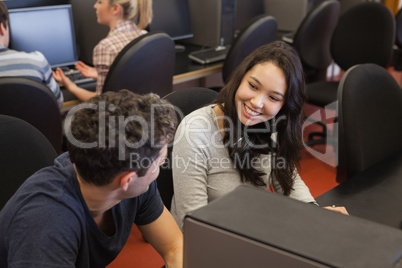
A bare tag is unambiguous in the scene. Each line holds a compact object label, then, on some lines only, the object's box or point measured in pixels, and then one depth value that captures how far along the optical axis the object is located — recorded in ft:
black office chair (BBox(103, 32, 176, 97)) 6.87
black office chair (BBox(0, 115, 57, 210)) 4.01
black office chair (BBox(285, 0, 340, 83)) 9.89
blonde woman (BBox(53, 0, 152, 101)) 7.96
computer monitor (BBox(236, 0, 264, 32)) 12.03
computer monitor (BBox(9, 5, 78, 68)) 8.48
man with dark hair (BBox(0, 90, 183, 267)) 2.87
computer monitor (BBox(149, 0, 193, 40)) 10.50
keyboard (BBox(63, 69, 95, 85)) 8.60
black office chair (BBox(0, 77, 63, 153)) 5.70
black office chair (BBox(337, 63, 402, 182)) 5.39
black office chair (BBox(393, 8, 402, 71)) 12.42
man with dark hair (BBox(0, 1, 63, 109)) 6.83
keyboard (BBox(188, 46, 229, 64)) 9.88
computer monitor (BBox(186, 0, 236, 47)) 10.86
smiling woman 4.39
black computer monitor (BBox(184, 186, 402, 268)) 1.66
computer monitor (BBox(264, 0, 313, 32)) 12.11
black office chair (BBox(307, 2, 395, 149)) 9.41
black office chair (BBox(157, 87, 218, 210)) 4.61
